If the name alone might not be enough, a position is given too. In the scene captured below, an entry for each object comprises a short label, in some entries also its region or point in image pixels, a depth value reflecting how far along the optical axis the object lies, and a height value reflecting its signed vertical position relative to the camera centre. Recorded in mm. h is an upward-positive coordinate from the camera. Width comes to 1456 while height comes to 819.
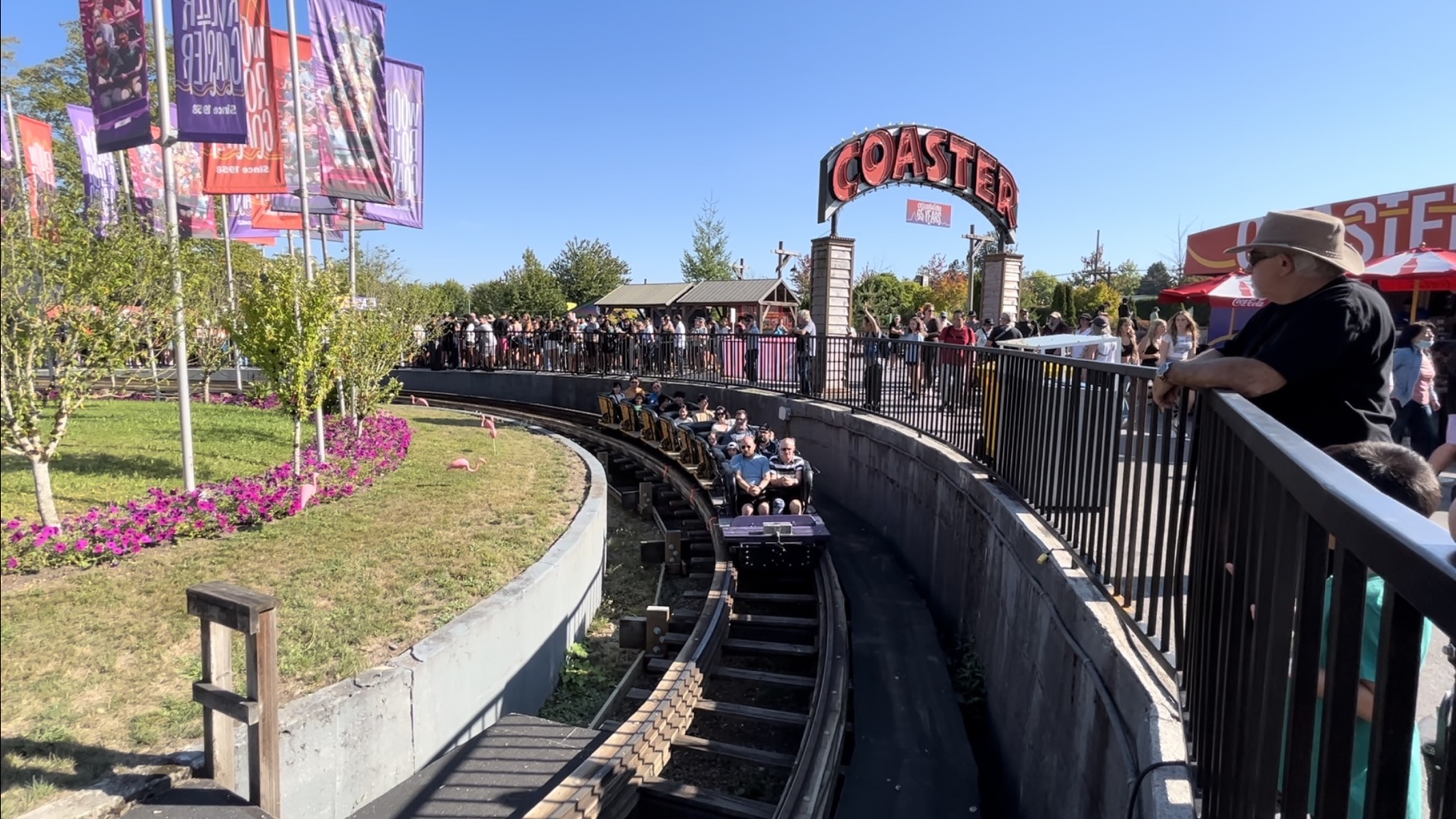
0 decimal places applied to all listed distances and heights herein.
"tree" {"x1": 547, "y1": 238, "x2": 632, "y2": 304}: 60969 +5388
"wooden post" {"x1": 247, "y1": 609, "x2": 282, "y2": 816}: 3066 -1537
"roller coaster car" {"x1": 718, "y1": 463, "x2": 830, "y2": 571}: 8141 -2052
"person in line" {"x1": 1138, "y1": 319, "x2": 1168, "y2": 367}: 9817 +64
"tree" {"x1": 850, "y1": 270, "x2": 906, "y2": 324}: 47625 +3313
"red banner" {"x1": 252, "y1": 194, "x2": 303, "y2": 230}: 15273 +2308
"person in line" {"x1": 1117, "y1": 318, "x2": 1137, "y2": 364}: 10961 +148
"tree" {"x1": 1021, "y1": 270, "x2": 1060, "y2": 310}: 53338 +4625
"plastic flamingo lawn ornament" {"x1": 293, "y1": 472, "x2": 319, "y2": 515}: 4568 -1009
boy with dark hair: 1889 -369
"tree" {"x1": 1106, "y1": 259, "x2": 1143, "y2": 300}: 57688 +5383
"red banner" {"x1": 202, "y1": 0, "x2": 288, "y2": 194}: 7414 +1923
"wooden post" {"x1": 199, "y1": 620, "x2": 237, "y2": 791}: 2889 -1303
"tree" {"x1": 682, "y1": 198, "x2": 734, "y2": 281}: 51656 +5578
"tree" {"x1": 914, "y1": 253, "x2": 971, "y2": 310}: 54031 +4869
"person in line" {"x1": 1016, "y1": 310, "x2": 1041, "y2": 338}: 14672 +372
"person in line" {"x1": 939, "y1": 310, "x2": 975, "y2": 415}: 8375 -313
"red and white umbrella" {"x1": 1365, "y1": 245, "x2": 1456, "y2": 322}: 12148 +1366
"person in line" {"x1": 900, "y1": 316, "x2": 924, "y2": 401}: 10117 -211
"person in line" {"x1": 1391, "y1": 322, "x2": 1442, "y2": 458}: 8438 -359
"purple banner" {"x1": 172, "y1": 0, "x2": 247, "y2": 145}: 3746 +1439
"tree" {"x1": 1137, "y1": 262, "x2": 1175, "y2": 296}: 58850 +5361
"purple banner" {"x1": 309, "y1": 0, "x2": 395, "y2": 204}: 9930 +3153
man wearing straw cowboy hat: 2549 +17
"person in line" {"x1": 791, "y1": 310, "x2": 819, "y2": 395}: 14297 -195
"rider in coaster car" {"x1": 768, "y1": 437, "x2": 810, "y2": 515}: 9055 -1583
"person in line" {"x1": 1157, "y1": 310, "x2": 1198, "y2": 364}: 9469 +147
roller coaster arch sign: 15609 +3662
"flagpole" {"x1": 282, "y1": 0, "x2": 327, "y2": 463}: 6410 +1988
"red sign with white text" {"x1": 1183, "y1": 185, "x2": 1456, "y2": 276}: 16719 +2943
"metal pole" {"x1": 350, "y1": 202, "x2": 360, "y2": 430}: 11453 +736
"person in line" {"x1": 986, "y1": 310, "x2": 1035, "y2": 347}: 12523 +240
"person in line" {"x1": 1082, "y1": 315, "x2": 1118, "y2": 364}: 10000 -10
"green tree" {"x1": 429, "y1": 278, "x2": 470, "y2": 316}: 77912 +4490
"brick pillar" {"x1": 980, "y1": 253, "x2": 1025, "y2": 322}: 17312 +1364
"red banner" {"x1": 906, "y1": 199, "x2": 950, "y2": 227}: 17109 +2894
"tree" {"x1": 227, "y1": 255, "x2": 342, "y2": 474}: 8844 +84
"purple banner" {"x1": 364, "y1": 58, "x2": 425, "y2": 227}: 14211 +3715
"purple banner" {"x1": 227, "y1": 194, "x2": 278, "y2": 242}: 16719 +2546
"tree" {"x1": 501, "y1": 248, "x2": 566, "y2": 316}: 57906 +3561
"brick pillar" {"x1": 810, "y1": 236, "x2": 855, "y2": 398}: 15555 +1209
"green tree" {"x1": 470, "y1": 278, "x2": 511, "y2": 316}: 63406 +3718
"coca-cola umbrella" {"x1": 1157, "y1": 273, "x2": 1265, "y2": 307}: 14445 +1164
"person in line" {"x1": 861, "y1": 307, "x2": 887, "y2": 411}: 11359 -321
